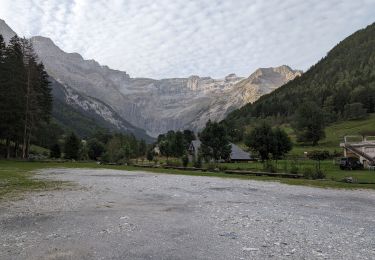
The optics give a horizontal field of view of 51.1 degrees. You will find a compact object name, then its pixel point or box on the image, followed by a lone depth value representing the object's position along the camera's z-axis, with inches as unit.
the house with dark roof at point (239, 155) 4475.9
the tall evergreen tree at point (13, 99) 2716.5
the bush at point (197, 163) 2657.5
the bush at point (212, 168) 2279.8
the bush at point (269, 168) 2023.1
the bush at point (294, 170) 1875.0
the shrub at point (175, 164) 2906.3
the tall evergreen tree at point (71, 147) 4628.4
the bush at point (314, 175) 1650.6
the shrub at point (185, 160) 2819.9
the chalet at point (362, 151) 2687.5
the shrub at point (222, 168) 2250.2
